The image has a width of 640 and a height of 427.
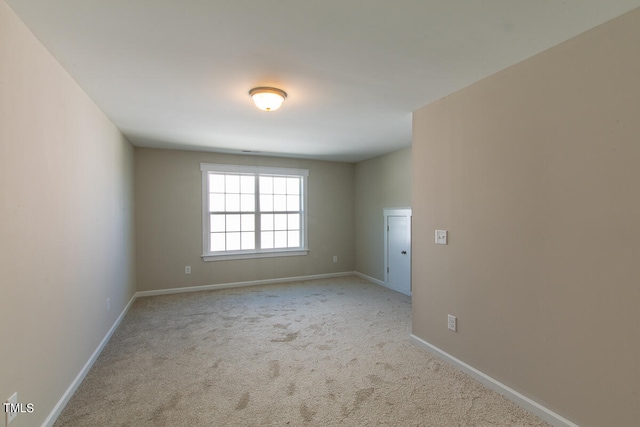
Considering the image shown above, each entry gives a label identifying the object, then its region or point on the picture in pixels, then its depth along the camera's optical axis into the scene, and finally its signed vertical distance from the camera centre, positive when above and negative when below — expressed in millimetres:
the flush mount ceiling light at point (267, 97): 2496 +974
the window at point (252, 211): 5285 +14
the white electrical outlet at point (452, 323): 2605 -977
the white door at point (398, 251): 4812 -660
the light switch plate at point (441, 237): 2695 -230
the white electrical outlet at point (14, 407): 1458 -969
